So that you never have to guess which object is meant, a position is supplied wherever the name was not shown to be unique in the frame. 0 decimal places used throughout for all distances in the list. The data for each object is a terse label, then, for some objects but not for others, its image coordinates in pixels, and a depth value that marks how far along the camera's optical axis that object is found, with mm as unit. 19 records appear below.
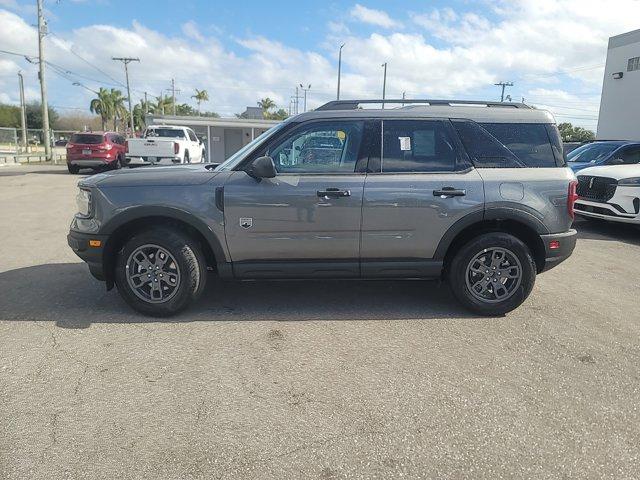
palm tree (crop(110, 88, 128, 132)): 89188
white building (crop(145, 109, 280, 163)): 31500
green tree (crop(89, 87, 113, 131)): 86500
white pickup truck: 17047
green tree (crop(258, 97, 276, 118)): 91438
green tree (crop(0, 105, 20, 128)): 73875
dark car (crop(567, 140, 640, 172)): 10547
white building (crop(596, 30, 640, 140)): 21844
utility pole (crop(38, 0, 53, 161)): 28500
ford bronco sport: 4180
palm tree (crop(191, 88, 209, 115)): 100312
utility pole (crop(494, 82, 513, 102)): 65288
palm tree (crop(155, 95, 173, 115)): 92262
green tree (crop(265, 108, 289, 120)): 83300
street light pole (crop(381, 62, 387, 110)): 43678
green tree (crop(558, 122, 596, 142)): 65688
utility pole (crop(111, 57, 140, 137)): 51906
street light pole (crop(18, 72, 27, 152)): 32994
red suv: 20281
